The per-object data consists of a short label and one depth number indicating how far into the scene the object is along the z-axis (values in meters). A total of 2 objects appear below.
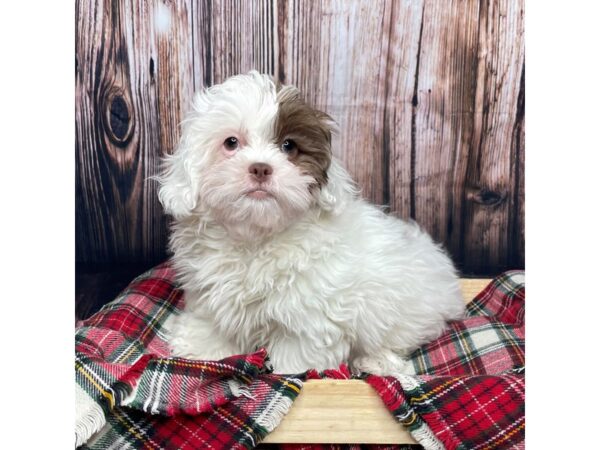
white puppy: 0.42
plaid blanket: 0.38
